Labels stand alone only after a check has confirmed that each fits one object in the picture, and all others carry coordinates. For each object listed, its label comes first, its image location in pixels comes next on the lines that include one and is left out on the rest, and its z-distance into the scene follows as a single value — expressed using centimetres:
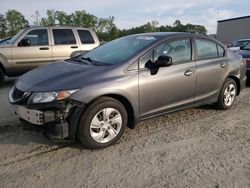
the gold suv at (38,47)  570
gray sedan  248
